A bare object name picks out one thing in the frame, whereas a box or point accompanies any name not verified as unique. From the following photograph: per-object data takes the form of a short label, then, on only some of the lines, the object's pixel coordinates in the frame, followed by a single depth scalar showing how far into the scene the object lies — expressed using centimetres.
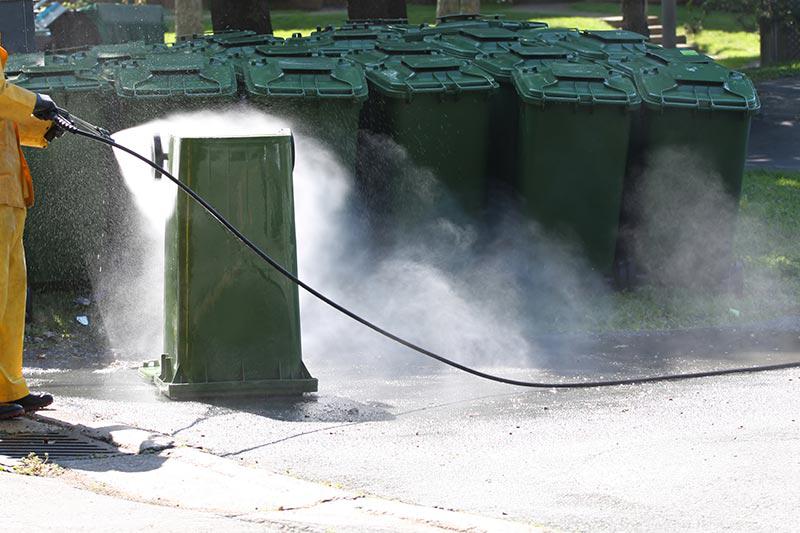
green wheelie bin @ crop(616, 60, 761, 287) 1689
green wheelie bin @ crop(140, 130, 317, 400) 1176
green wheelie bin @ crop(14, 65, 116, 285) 1564
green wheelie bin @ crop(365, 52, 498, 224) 1654
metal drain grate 1004
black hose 1123
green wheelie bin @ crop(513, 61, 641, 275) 1650
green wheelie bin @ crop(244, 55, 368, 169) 1592
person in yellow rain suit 1068
